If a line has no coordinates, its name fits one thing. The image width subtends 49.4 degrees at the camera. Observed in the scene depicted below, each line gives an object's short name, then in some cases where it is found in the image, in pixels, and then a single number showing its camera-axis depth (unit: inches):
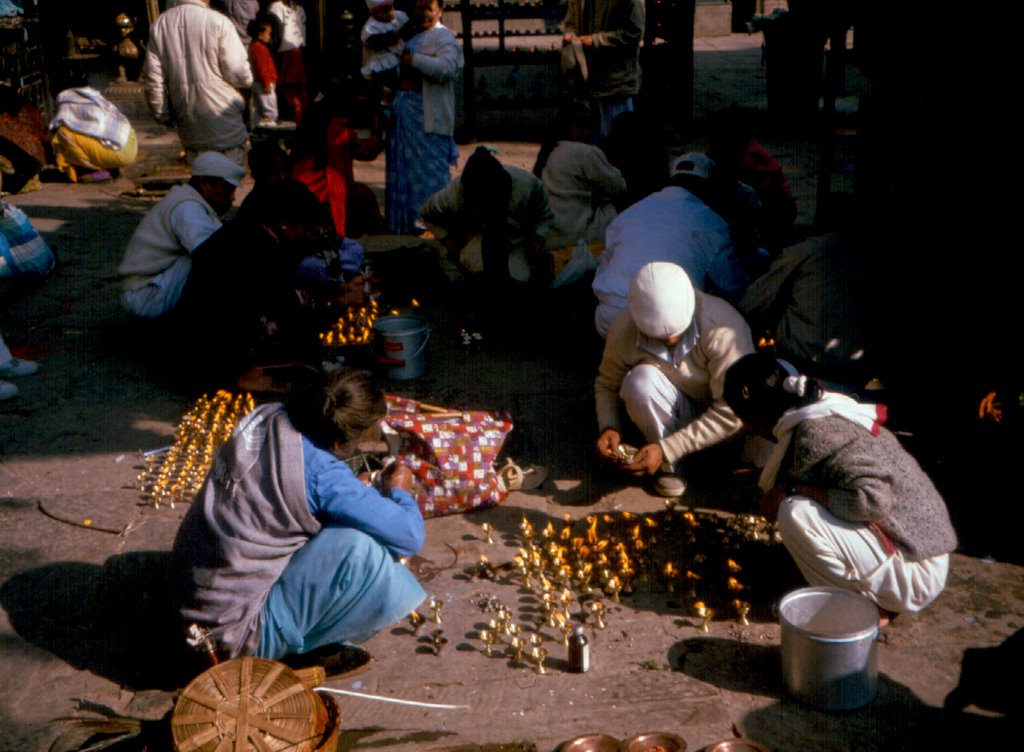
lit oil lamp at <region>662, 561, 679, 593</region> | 174.1
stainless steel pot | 139.6
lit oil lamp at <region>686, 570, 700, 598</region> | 171.6
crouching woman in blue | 143.1
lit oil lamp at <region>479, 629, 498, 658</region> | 160.2
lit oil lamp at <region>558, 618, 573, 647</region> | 162.1
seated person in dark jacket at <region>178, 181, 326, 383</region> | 239.0
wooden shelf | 477.4
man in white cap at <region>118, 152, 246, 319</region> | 251.8
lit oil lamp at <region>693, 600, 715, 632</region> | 163.6
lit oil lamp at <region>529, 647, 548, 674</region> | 155.6
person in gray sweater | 151.6
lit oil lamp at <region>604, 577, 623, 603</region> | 171.0
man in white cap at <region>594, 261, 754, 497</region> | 189.5
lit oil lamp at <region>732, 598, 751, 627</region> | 164.7
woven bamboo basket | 125.6
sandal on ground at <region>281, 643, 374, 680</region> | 155.5
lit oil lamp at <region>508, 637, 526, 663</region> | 157.8
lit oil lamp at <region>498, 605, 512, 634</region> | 164.4
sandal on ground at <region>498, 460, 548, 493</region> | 202.7
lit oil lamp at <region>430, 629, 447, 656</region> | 161.0
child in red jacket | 455.8
